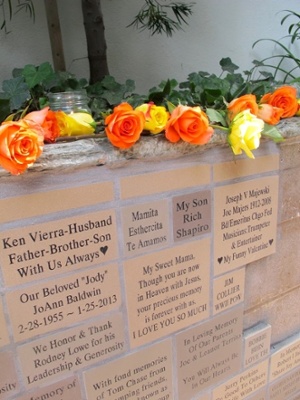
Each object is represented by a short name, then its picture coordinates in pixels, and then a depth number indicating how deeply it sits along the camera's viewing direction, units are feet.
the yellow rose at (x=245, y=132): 2.38
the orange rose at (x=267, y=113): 2.70
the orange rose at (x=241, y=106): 2.57
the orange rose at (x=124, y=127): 2.12
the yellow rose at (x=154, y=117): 2.30
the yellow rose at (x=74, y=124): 2.27
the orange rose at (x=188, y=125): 2.27
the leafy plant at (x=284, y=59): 6.36
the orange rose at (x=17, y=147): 1.81
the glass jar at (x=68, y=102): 2.48
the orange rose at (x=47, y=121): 2.09
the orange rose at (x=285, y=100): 2.90
